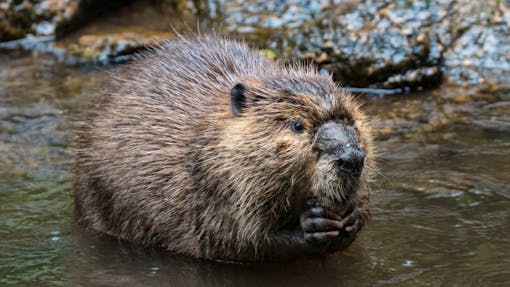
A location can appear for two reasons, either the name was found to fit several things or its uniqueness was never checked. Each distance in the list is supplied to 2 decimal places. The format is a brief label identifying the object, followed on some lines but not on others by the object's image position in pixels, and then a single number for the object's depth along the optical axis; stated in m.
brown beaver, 9.06
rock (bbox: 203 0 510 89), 16.34
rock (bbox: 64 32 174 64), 17.53
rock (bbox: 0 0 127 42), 18.48
